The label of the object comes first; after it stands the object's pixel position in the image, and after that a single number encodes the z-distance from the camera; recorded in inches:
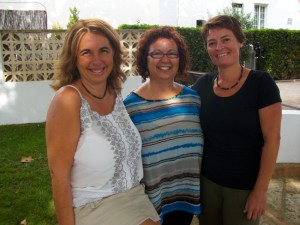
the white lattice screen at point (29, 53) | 279.7
